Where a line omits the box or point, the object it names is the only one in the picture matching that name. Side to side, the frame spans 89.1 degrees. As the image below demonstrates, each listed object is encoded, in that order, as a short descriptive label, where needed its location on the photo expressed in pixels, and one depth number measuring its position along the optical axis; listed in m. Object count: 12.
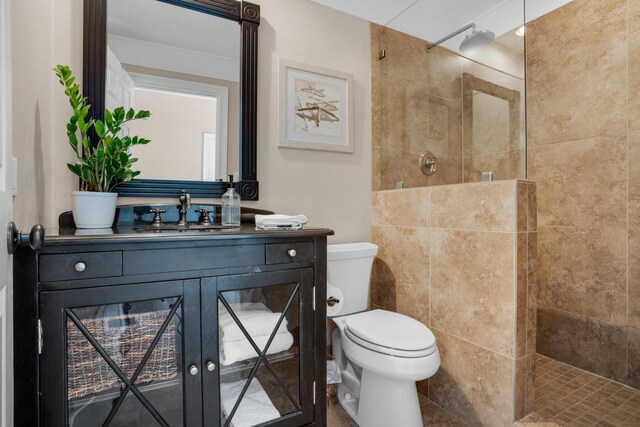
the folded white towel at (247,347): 1.10
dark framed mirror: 1.43
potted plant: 1.16
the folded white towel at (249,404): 1.10
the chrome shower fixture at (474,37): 1.69
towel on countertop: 1.28
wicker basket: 0.92
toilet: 1.33
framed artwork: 1.84
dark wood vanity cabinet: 0.87
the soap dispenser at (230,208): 1.55
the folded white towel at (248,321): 1.09
